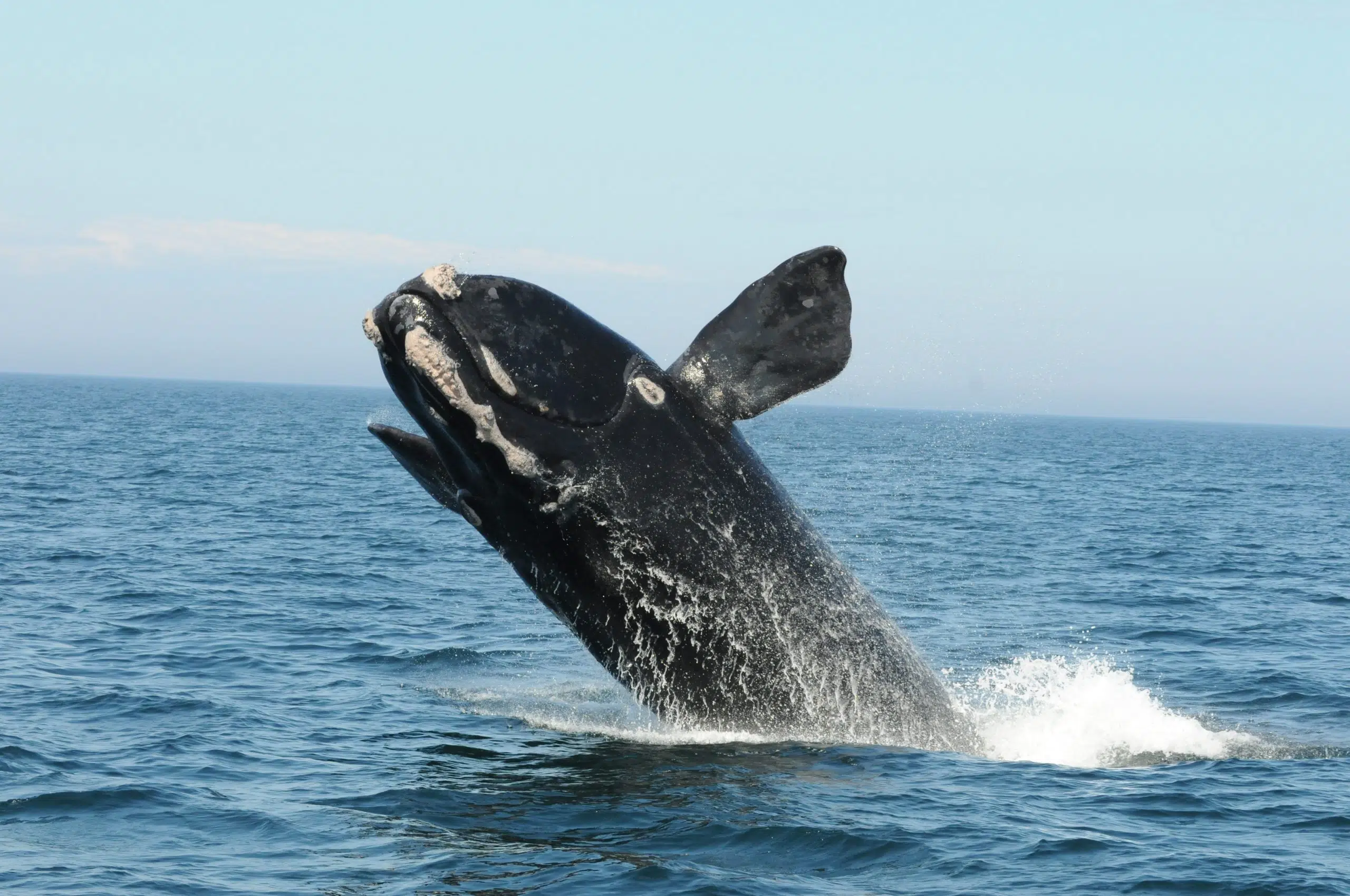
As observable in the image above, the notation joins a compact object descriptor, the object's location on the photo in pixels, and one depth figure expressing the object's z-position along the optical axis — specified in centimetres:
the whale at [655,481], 1962
